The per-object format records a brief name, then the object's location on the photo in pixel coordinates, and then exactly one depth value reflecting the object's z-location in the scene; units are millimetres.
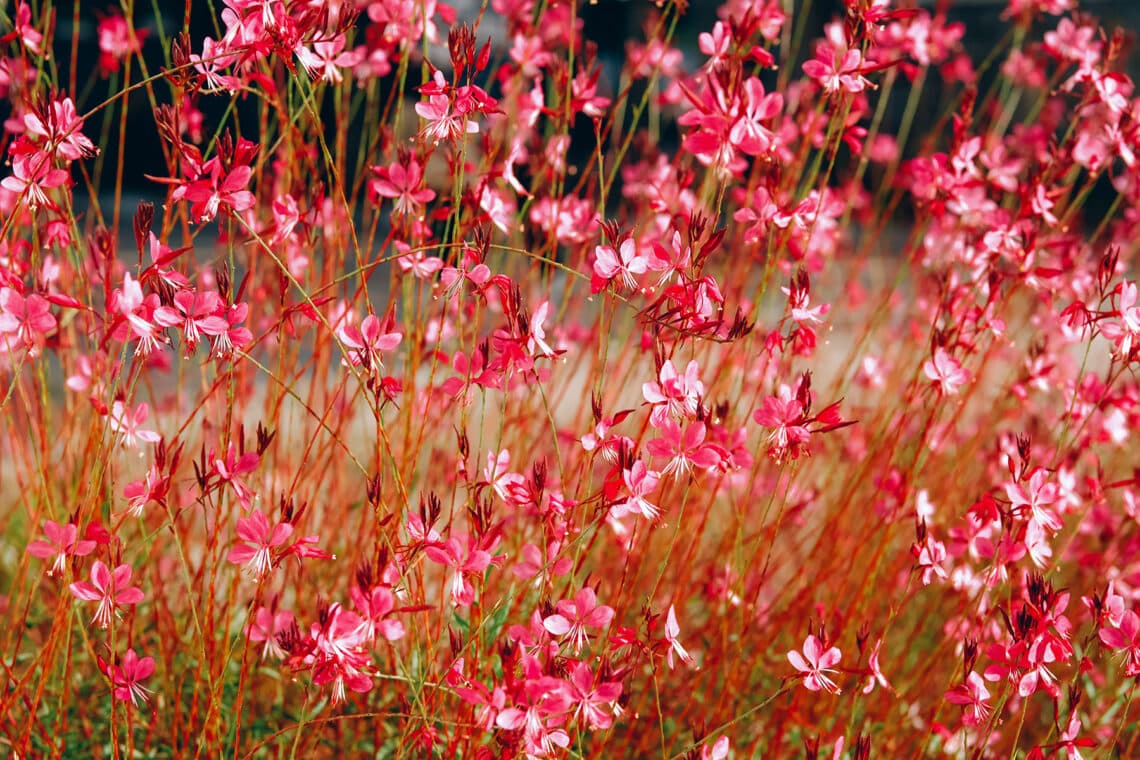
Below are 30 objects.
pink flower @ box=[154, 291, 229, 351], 1357
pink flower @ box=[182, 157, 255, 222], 1367
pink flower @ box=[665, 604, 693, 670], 1393
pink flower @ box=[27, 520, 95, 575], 1404
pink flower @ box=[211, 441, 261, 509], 1370
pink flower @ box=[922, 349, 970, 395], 1524
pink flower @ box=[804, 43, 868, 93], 1443
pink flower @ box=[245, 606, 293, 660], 1410
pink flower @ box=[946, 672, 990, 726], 1424
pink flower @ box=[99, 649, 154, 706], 1420
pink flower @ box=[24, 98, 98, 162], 1391
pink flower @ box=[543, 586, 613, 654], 1371
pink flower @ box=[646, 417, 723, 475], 1371
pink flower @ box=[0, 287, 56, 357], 1356
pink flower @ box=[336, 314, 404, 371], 1376
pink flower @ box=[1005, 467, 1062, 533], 1430
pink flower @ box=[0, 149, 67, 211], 1398
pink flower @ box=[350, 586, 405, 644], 1334
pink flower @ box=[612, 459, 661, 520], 1369
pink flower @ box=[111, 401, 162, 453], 1404
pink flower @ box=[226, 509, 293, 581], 1352
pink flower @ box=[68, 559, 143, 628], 1391
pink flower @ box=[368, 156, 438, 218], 1479
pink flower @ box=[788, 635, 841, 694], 1420
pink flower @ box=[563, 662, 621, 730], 1360
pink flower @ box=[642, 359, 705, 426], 1376
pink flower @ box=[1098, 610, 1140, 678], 1395
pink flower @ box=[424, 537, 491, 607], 1365
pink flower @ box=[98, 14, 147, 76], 1689
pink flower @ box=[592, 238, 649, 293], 1387
